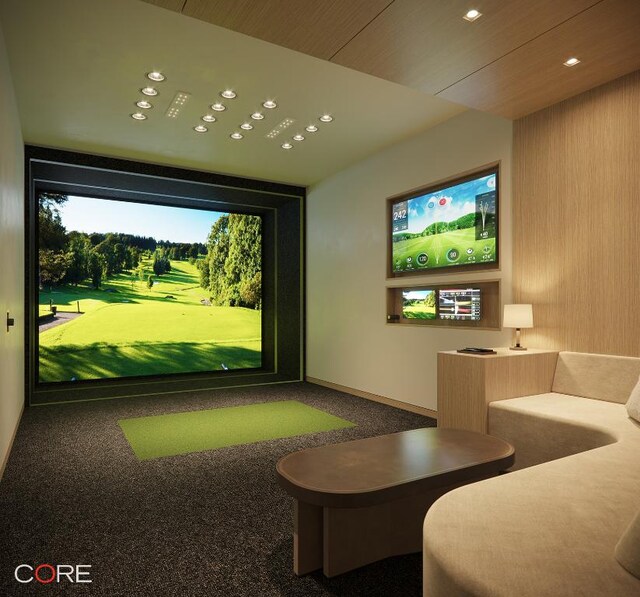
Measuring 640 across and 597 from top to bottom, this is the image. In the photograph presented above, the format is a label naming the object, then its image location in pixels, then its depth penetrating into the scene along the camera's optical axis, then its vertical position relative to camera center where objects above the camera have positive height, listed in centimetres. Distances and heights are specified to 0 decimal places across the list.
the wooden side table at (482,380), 327 -58
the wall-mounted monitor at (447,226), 439 +77
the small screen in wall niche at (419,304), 507 -4
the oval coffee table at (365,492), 183 -75
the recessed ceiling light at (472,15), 259 +159
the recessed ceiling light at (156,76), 375 +181
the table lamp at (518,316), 369 -12
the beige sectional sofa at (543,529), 109 -65
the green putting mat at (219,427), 384 -119
